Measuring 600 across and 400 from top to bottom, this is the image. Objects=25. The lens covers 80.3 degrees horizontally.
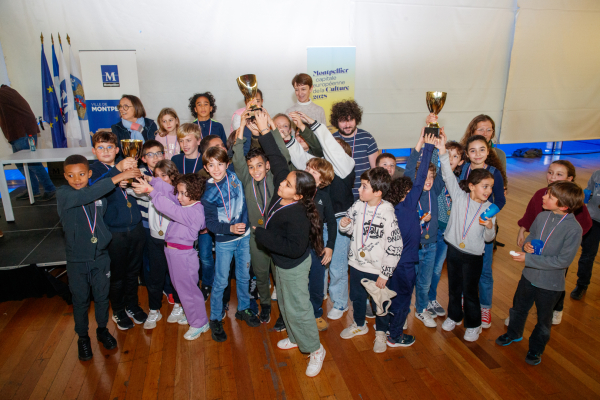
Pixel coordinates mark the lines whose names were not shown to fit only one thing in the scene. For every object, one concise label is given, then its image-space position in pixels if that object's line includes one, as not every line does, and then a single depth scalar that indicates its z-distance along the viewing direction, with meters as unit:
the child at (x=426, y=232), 2.67
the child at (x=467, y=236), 2.53
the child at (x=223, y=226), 2.60
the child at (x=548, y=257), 2.25
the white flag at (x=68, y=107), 5.83
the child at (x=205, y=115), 3.89
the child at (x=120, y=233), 2.69
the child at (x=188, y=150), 3.13
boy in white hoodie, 2.39
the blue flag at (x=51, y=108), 5.88
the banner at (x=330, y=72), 6.16
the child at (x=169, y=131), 3.55
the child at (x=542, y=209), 2.68
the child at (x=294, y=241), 2.15
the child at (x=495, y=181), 2.77
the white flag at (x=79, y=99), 5.85
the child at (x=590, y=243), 3.07
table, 4.34
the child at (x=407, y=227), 2.49
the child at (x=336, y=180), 2.71
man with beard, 3.12
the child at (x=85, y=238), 2.41
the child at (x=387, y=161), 2.87
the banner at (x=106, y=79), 5.44
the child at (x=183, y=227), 2.51
